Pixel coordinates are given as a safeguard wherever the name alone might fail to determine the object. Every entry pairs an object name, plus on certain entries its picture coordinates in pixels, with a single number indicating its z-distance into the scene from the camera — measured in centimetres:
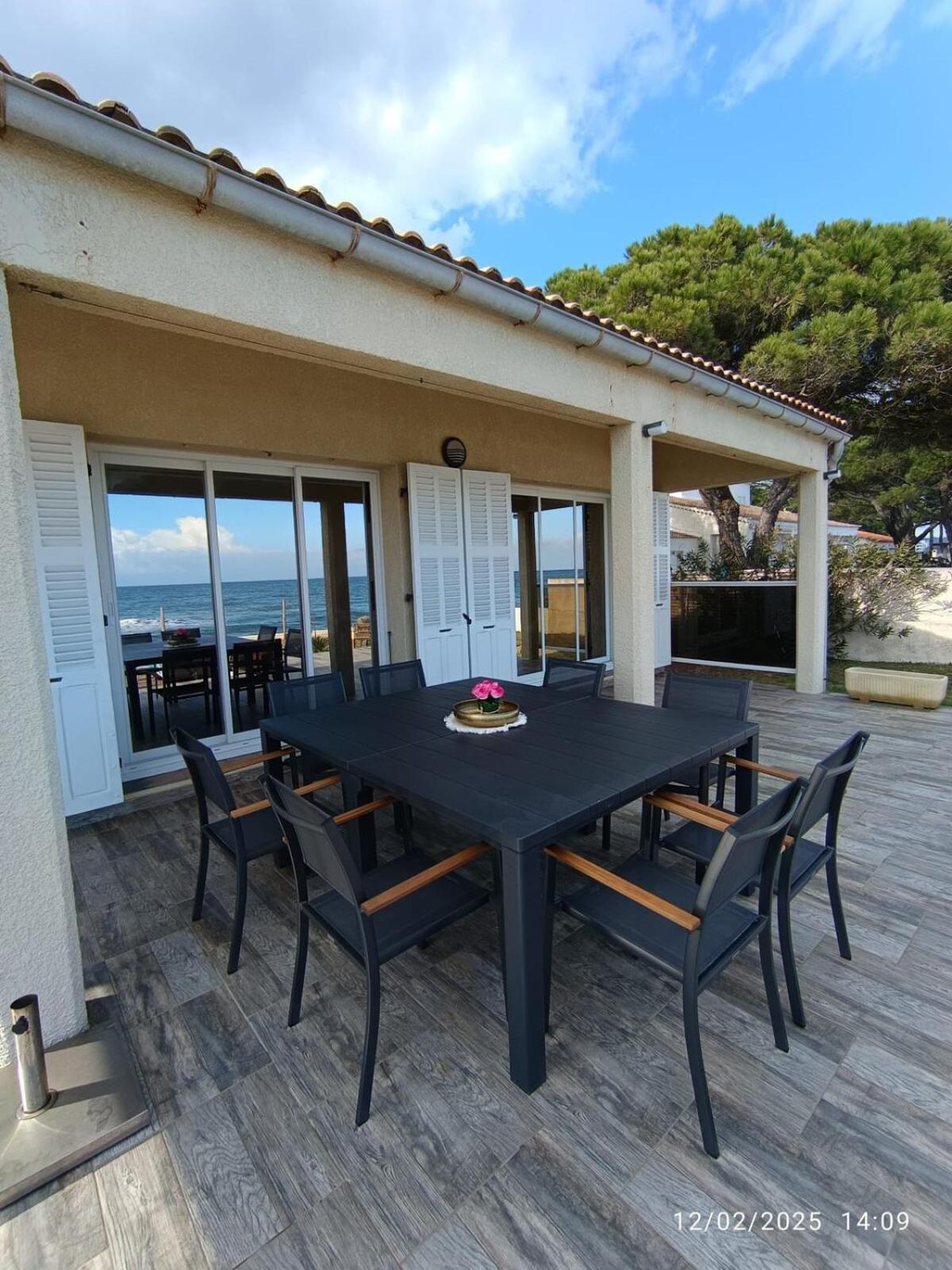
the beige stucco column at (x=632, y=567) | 439
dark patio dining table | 166
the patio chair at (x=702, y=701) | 288
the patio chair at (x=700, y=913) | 151
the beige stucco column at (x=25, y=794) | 178
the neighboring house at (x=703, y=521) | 1631
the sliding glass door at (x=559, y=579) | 707
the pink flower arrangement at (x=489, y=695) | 282
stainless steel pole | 161
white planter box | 583
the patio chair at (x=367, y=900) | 162
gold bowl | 281
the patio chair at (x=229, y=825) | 229
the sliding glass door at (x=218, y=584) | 427
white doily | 278
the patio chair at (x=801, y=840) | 188
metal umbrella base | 150
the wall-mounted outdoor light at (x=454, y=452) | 555
